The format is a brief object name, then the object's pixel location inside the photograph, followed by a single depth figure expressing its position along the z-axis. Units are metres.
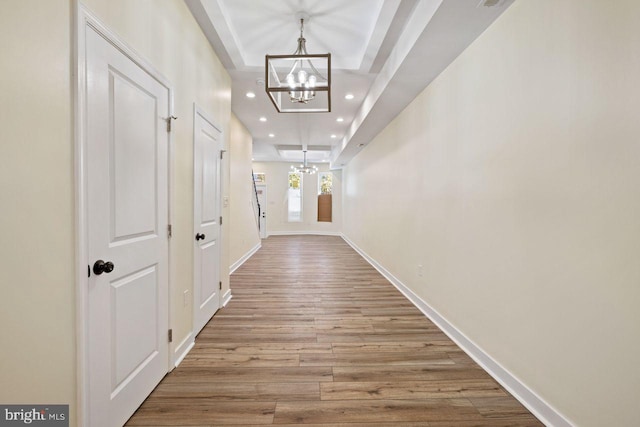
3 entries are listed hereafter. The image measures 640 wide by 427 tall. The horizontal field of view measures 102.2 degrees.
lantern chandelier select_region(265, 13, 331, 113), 2.21
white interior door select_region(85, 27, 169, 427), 1.24
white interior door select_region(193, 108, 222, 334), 2.38
